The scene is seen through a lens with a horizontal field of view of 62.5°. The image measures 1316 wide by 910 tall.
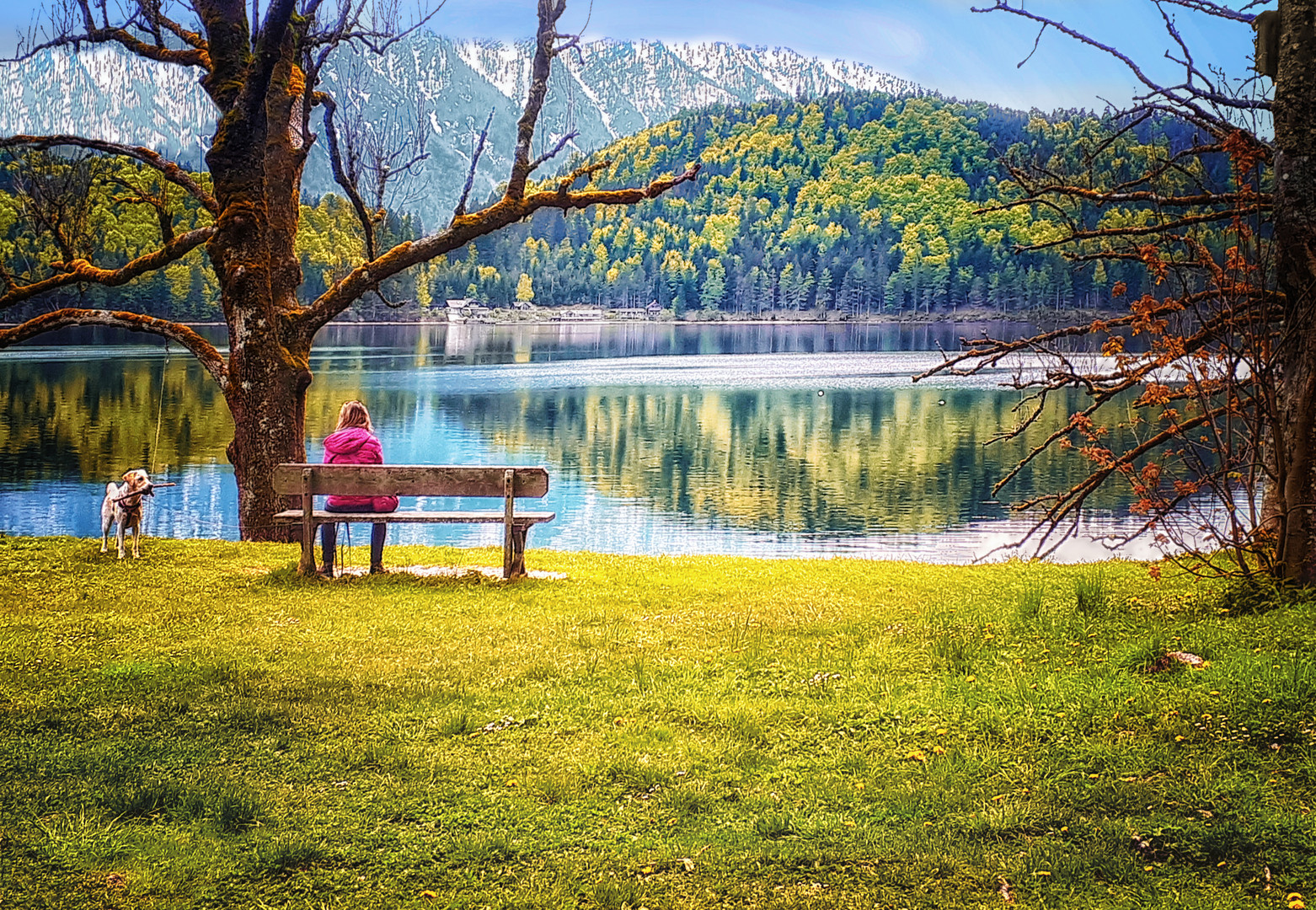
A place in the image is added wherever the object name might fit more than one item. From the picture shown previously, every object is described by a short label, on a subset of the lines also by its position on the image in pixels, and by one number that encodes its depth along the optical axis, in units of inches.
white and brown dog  482.6
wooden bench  428.5
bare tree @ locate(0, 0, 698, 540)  539.2
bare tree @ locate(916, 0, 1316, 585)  305.9
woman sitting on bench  445.1
